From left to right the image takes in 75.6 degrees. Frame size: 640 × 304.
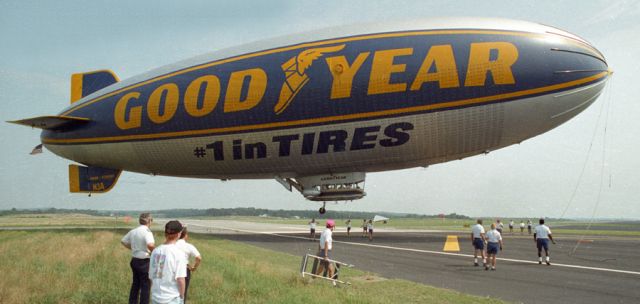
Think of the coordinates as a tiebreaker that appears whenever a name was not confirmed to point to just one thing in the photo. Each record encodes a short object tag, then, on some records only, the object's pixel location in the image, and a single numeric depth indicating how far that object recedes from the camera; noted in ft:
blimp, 64.90
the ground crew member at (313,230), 104.63
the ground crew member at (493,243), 51.93
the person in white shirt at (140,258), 25.72
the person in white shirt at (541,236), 55.01
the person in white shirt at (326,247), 38.01
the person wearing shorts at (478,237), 54.19
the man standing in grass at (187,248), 20.33
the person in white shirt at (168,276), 16.06
